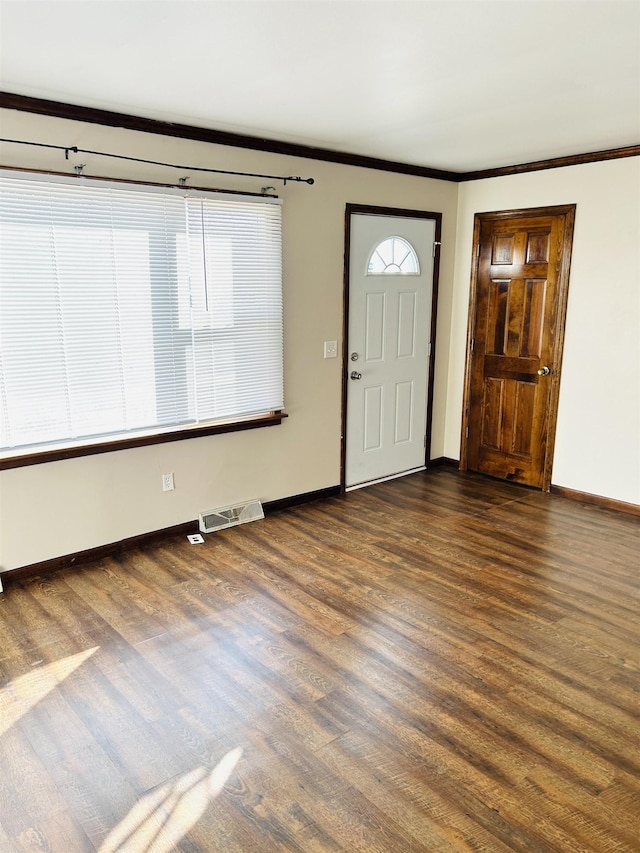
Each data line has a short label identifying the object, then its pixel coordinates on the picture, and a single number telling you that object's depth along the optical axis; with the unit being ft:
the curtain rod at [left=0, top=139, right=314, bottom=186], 10.25
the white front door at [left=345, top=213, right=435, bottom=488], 15.25
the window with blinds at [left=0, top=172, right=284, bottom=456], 10.23
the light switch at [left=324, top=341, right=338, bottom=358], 14.76
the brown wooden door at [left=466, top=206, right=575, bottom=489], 15.17
